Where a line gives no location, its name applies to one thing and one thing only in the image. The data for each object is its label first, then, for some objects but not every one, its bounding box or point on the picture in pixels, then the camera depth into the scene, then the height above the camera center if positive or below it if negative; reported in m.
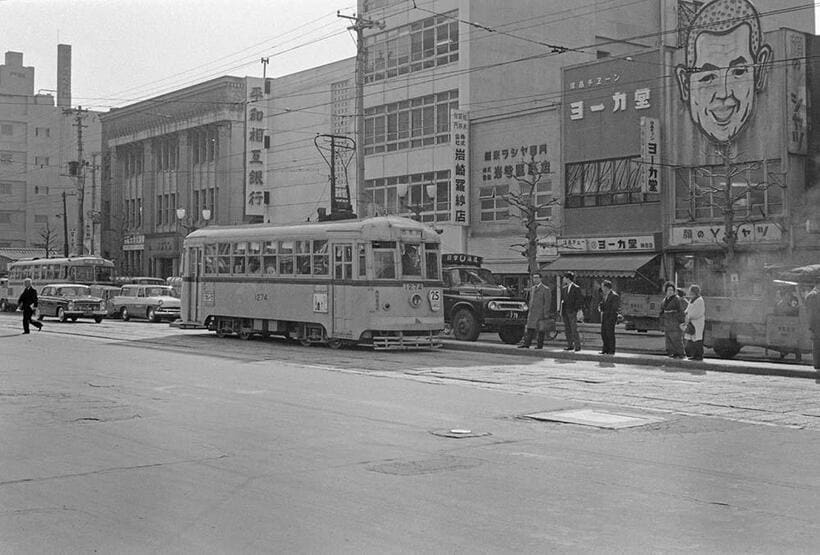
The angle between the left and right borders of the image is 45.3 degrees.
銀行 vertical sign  60.31 +8.41
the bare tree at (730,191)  31.95 +3.50
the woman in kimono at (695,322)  20.16 -0.60
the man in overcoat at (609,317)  21.55 -0.53
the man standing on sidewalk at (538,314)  23.06 -0.50
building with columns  66.25 +9.04
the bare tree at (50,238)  100.40 +5.65
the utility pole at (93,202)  75.31 +7.60
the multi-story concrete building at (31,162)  106.00 +14.41
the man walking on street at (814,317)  18.25 -0.45
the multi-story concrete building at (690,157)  32.97 +4.92
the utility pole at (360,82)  30.77 +6.89
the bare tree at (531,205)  36.66 +3.56
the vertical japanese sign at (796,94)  32.81 +6.67
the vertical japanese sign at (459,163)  44.78 +5.95
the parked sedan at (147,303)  41.88 -0.44
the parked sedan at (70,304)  39.59 -0.46
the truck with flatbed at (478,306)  25.89 -0.34
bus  48.19 +1.11
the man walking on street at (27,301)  29.06 -0.25
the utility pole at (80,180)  60.06 +7.15
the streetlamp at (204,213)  46.22 +3.88
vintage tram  23.06 +0.24
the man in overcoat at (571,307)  22.56 -0.32
